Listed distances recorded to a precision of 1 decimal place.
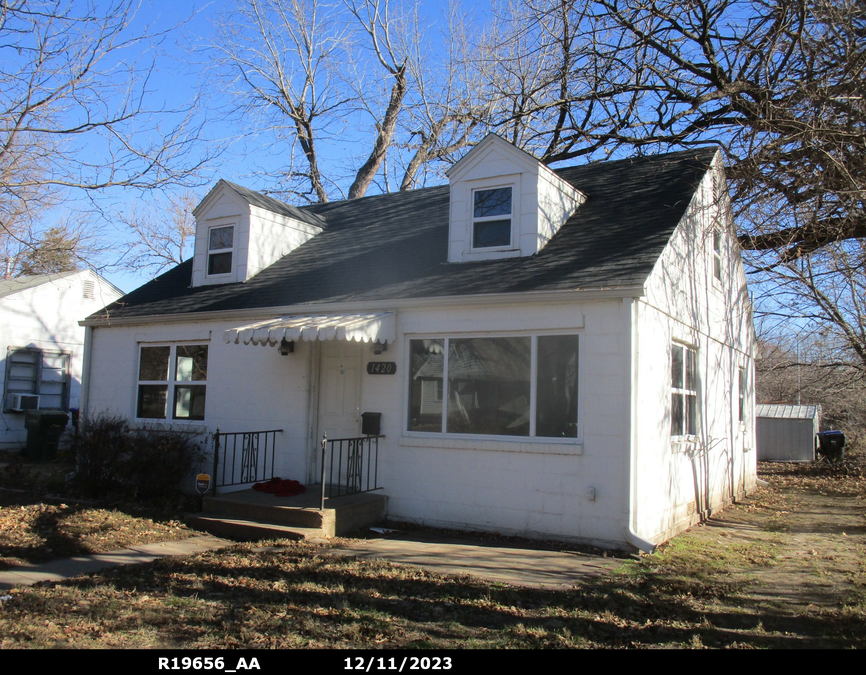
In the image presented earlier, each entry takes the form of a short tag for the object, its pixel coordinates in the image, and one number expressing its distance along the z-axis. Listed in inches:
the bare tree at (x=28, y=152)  323.3
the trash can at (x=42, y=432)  627.5
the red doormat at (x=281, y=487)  374.6
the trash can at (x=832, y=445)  718.5
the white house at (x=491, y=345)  320.5
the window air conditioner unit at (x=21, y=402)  702.5
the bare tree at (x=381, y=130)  945.5
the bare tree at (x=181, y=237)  1092.5
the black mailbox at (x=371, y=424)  376.2
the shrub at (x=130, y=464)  407.5
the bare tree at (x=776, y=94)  273.9
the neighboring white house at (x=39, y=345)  703.7
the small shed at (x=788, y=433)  791.7
